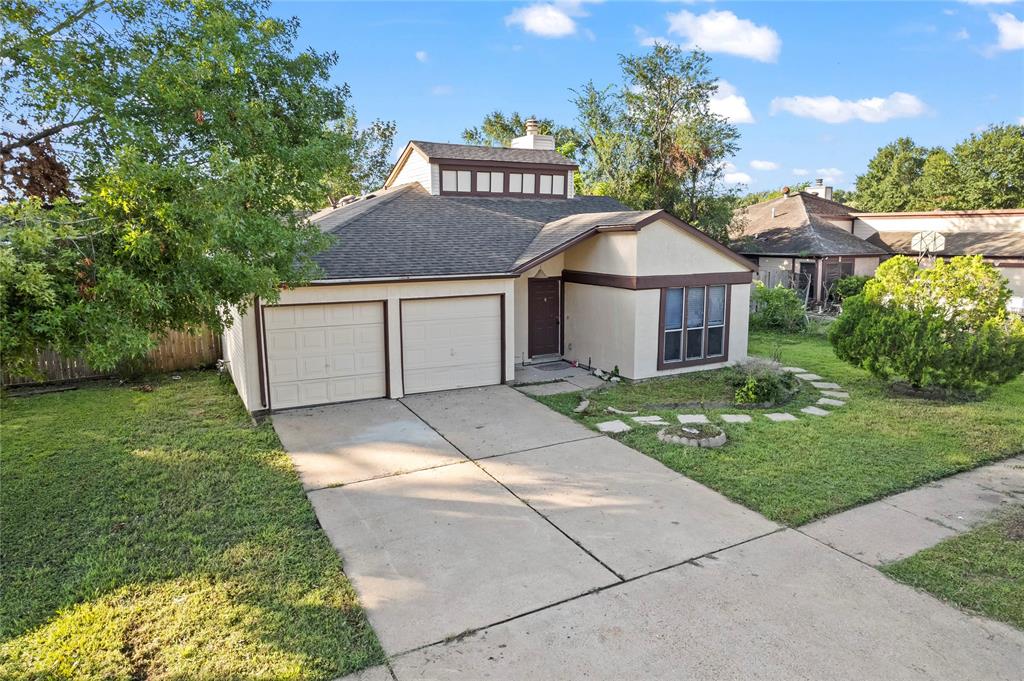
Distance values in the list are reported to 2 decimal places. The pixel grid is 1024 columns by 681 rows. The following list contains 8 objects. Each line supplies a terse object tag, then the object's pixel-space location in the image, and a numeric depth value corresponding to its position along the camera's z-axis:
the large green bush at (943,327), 10.80
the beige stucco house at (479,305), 11.22
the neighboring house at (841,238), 25.25
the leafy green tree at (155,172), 5.45
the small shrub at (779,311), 19.56
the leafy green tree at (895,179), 43.66
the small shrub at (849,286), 23.83
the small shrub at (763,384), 11.29
